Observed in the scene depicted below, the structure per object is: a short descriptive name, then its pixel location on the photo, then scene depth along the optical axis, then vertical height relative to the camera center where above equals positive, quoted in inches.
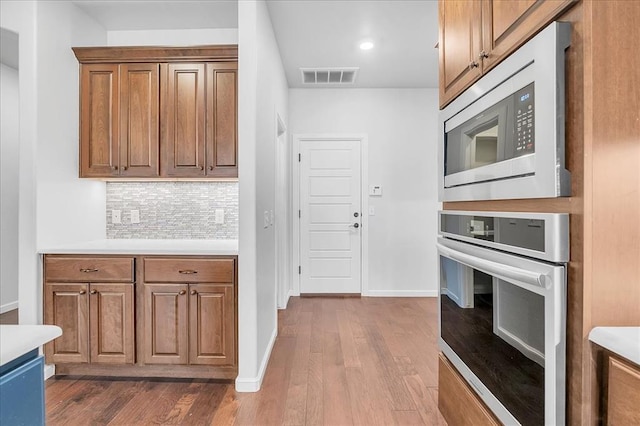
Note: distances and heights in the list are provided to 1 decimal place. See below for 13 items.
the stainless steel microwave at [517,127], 35.2 +10.7
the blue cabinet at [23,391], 25.7 -14.3
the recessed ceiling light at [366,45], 125.6 +62.7
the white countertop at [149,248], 87.7 -9.5
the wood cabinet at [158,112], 97.3 +29.3
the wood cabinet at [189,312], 87.7 -25.7
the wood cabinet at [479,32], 39.7 +25.4
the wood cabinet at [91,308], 88.8 -25.0
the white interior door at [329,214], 171.6 -0.9
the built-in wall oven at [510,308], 35.5 -12.5
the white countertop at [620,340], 29.5 -11.6
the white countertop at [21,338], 25.3 -10.1
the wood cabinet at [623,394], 29.6 -16.4
